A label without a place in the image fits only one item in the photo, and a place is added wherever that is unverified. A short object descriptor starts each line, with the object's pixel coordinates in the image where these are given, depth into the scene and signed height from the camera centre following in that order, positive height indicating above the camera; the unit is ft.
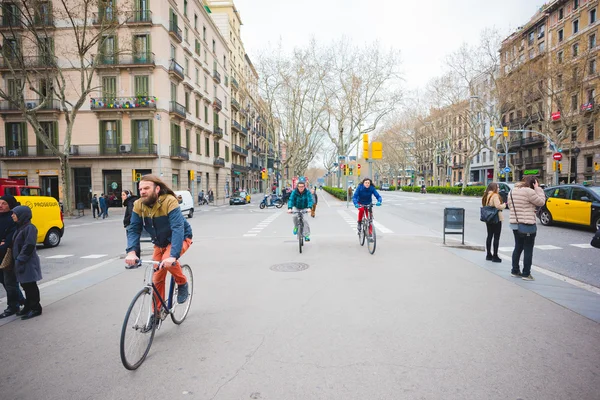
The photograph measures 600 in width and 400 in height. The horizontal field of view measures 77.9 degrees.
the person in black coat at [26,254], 14.02 -2.66
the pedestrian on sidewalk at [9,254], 14.28 -2.70
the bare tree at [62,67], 74.11 +29.98
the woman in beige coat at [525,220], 19.64 -1.97
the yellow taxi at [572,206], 37.14 -2.44
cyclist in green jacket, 28.84 -1.37
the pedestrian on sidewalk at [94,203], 74.83 -3.89
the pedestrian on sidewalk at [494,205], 23.38 -1.44
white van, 62.03 -3.26
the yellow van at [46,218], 33.53 -3.21
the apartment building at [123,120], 96.43 +17.02
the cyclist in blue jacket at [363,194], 28.89 -0.84
